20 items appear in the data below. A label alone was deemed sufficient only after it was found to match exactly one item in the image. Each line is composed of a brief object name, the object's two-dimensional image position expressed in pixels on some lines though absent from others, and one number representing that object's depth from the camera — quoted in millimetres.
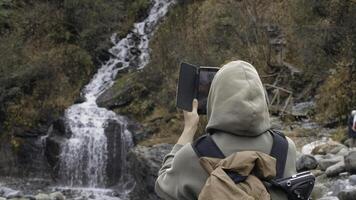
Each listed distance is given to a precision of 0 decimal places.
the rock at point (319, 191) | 8453
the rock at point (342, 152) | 10258
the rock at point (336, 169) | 8914
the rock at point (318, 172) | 9352
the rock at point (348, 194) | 7318
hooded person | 2186
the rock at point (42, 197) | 14180
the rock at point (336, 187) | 8174
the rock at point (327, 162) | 9490
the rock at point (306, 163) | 9812
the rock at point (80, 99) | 20812
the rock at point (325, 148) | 10992
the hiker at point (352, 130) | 10194
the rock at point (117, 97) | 20328
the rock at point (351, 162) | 8621
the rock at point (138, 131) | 18236
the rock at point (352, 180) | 8116
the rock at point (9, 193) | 14461
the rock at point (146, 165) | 13846
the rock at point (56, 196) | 14459
